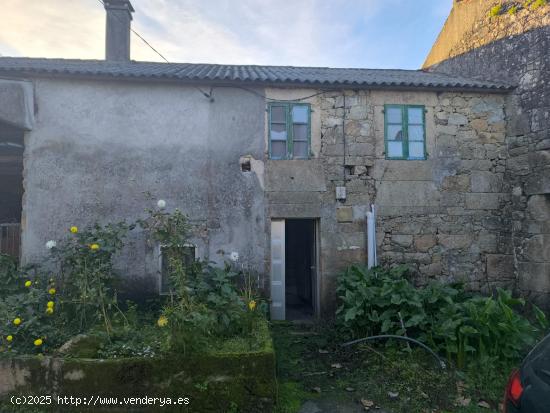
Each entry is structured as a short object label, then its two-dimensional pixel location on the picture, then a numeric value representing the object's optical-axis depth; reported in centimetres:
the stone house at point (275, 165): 674
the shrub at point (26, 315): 422
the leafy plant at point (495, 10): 787
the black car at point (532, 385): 238
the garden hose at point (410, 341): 476
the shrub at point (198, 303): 406
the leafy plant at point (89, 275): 479
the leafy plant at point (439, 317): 480
